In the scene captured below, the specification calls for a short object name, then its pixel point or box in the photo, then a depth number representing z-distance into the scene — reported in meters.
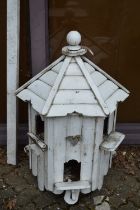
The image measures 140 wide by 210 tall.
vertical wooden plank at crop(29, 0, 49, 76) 3.14
